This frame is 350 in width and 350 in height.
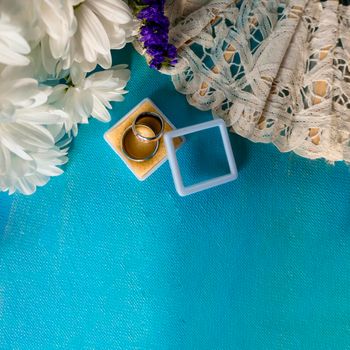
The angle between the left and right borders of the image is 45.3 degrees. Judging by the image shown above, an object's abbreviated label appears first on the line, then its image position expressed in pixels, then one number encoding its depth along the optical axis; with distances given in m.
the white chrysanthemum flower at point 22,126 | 0.12
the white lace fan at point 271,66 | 0.23
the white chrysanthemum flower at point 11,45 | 0.11
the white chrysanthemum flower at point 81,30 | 0.13
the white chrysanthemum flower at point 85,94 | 0.16
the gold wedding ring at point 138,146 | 0.24
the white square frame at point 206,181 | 0.22
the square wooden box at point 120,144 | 0.24
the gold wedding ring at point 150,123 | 0.24
